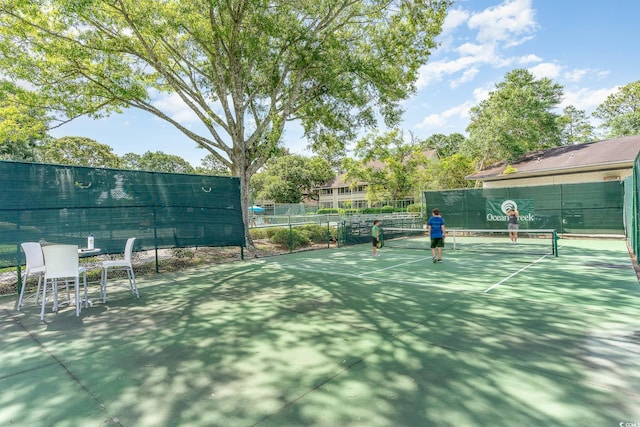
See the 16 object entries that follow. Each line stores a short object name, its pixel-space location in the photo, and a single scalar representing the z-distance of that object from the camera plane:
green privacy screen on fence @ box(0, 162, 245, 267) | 7.45
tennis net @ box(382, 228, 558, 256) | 12.82
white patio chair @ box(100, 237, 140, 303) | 6.38
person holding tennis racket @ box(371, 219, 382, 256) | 12.35
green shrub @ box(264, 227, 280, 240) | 15.82
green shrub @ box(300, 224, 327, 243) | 16.25
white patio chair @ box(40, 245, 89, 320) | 5.50
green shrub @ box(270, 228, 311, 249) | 15.00
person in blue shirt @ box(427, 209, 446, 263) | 10.37
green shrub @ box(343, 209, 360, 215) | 40.79
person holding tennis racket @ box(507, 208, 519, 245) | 15.03
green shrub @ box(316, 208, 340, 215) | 43.80
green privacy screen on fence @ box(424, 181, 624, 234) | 15.41
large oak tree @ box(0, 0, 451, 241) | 11.13
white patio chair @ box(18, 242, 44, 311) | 6.00
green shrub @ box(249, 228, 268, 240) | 16.59
